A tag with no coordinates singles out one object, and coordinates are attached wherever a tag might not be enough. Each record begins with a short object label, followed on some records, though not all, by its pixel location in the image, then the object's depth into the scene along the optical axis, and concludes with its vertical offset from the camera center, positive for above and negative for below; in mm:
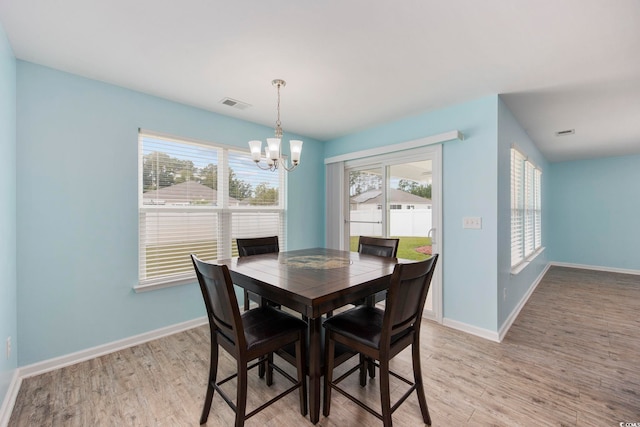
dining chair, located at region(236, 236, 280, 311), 2772 -355
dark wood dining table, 1485 -429
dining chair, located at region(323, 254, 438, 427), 1426 -702
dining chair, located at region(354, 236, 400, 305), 2664 -342
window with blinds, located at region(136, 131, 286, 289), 2793 +108
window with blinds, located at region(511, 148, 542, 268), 3423 +66
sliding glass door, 3242 +146
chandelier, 2246 +538
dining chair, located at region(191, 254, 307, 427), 1435 -715
